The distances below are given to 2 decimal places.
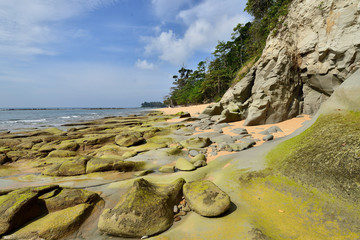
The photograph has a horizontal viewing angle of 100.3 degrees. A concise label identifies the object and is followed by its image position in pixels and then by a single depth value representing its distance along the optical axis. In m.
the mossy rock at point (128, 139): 8.44
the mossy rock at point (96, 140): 8.81
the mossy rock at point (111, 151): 7.19
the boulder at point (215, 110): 16.59
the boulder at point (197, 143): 7.23
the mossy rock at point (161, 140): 8.62
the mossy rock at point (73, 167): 5.11
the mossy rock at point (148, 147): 7.39
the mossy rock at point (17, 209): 2.55
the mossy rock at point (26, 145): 8.58
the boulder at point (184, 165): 5.00
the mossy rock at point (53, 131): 12.01
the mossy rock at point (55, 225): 2.47
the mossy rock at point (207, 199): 2.64
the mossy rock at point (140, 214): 2.46
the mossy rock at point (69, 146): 8.15
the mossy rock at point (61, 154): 7.13
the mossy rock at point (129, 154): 6.52
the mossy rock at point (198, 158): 5.56
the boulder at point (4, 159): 6.68
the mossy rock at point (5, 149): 7.56
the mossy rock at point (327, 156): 2.52
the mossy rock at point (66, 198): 3.08
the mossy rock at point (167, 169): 5.13
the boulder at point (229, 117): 12.29
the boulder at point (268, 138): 6.94
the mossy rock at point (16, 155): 7.10
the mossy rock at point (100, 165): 5.15
